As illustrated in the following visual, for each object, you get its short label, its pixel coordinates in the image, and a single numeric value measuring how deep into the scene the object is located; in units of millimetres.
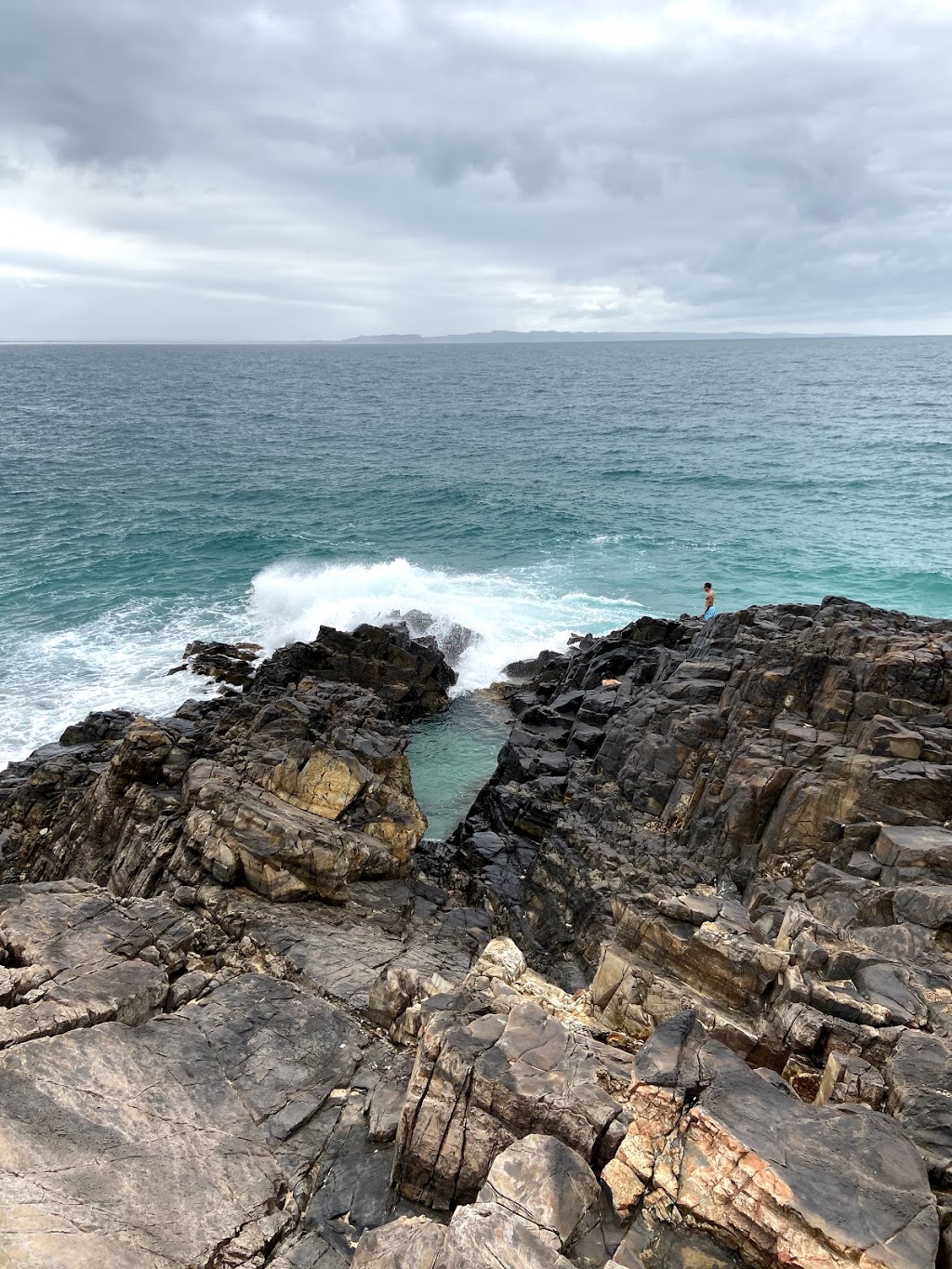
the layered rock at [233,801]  17547
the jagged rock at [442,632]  38531
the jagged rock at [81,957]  10656
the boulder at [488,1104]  8930
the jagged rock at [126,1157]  8039
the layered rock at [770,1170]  7391
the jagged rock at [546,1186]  7906
